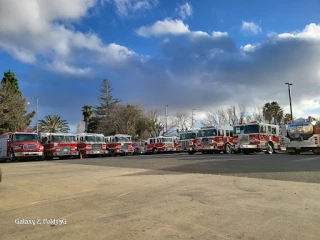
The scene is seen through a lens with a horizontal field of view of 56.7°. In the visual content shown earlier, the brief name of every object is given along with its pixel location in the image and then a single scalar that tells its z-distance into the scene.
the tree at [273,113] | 58.75
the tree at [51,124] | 71.34
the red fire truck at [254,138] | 26.81
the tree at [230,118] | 63.50
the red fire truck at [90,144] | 32.41
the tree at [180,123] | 75.44
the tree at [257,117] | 61.41
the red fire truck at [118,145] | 36.47
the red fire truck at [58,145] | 29.31
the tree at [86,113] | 76.69
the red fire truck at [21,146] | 26.00
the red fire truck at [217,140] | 30.91
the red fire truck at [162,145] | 41.84
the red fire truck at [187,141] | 33.42
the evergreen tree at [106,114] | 65.06
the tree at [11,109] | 39.56
